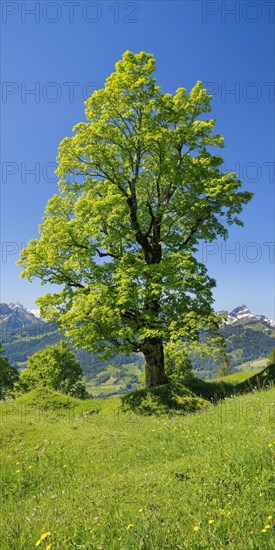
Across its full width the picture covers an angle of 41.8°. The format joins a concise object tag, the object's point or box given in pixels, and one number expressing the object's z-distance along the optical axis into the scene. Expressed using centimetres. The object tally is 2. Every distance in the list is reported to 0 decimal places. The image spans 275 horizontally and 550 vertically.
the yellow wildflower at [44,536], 584
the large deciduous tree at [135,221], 2152
